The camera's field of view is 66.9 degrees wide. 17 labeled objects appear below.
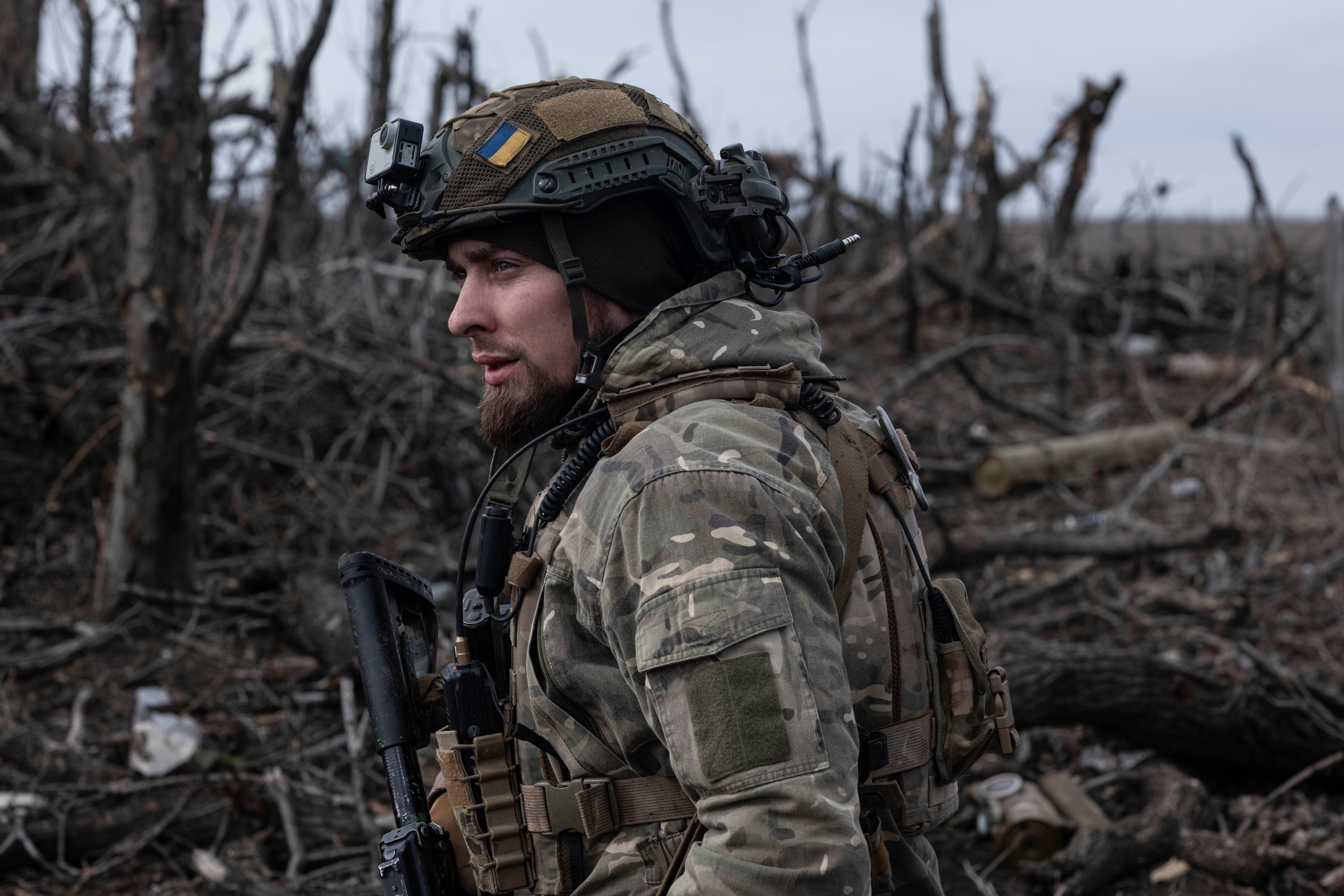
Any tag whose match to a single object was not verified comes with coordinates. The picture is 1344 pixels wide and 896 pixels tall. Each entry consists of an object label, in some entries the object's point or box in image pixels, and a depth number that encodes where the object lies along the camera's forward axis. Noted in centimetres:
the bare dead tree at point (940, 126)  1177
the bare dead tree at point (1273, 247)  794
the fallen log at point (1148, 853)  311
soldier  121
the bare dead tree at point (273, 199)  425
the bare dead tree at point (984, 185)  1071
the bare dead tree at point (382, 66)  678
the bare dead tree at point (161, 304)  416
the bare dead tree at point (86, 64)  669
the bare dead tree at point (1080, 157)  1018
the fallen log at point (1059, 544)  503
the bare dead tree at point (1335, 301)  624
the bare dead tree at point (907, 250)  990
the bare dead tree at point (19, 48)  714
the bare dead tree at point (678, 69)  1046
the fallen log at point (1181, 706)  357
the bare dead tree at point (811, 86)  1124
